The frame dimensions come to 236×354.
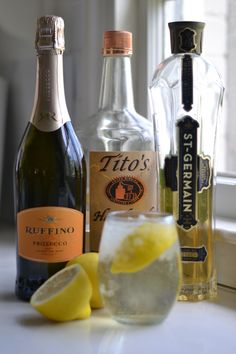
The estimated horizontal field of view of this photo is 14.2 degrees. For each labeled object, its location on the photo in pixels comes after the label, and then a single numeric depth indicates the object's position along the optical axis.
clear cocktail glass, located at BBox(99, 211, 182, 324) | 0.98
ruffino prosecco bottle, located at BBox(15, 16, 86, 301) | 1.09
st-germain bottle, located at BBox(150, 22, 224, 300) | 1.10
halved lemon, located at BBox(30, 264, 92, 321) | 1.01
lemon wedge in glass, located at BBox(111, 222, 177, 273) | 0.98
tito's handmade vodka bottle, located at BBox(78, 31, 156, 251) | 1.16
